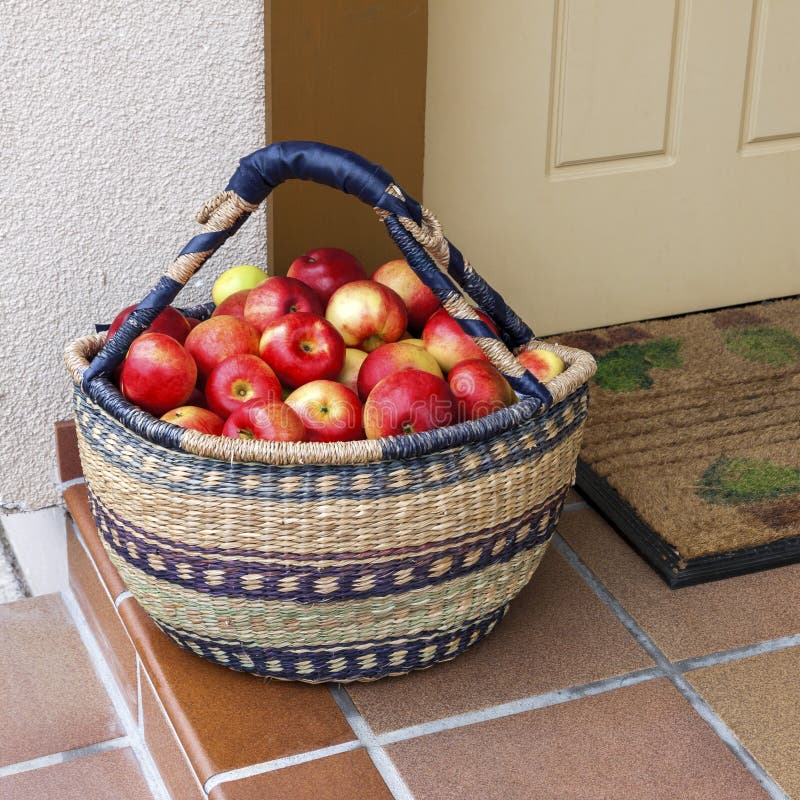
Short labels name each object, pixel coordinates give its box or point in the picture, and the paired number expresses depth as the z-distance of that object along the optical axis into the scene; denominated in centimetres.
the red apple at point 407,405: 172
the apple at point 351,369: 184
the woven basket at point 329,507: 168
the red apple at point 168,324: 184
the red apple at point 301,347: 179
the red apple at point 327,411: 175
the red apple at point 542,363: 181
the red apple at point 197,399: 181
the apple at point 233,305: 188
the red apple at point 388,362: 179
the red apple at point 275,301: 184
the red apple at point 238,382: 177
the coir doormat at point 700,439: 201
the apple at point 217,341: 181
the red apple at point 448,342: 184
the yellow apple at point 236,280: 194
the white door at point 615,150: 228
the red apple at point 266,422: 171
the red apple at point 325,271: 191
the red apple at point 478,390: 177
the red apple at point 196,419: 174
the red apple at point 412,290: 191
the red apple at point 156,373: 176
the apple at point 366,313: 185
